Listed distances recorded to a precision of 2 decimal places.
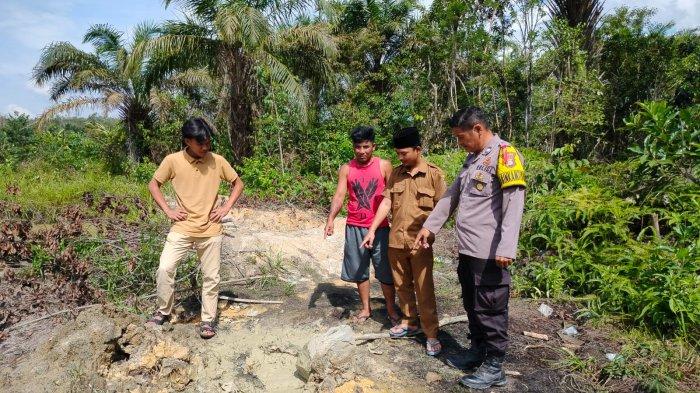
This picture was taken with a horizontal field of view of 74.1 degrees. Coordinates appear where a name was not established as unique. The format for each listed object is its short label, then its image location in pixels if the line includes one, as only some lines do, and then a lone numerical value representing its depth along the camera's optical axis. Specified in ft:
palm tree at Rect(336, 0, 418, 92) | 55.42
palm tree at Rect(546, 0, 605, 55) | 36.58
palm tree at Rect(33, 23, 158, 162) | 47.57
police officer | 8.79
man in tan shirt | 12.00
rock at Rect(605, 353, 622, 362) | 10.65
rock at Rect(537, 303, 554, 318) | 13.82
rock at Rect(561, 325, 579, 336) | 12.57
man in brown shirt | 10.96
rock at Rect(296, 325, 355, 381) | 10.49
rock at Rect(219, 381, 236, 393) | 10.33
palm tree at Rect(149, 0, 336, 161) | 34.63
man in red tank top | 12.36
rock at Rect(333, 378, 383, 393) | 9.75
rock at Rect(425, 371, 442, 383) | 10.16
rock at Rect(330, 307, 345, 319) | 13.62
